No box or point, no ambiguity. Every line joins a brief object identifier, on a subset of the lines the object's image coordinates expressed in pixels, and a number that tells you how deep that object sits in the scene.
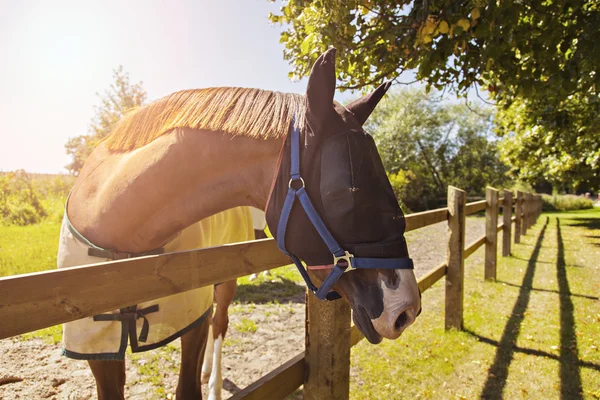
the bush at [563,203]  35.66
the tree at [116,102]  19.84
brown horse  1.31
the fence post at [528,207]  14.11
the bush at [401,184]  23.01
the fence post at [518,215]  10.99
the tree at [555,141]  7.72
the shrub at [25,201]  10.63
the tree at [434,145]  28.73
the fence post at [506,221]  8.48
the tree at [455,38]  2.81
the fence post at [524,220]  13.14
